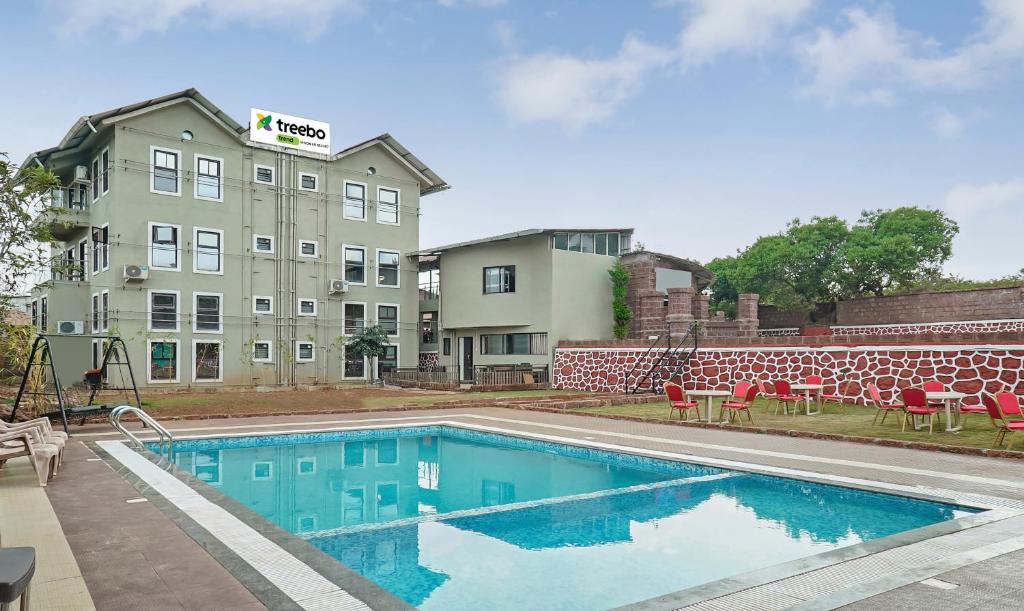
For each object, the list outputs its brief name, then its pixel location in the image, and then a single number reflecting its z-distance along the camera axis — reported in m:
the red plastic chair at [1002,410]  9.88
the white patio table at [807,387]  15.59
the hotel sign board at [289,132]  28.45
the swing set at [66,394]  12.29
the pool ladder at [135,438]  11.16
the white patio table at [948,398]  12.40
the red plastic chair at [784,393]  15.52
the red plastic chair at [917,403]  12.14
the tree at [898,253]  39.19
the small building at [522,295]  26.89
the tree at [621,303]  28.58
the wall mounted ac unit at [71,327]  24.92
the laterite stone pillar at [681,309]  24.25
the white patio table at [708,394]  14.78
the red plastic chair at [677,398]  14.78
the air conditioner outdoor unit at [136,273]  24.34
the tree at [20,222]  13.59
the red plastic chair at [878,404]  12.85
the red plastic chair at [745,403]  14.08
